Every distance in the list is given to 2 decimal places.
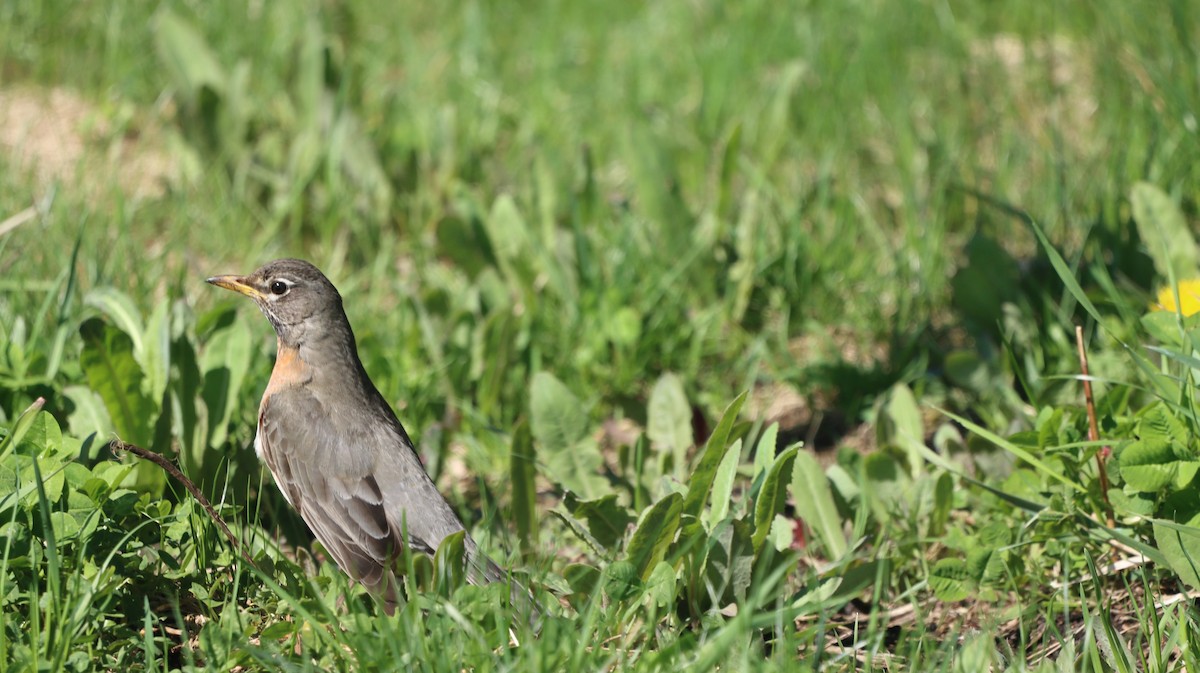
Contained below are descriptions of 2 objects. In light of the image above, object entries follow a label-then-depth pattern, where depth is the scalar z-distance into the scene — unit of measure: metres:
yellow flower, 8.91
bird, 8.03
